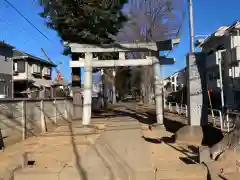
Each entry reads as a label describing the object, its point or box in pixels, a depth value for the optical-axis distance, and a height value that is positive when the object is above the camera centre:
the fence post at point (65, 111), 13.35 -1.02
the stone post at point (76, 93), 14.05 +0.13
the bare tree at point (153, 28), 16.40 +5.43
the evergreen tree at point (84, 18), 12.36 +4.59
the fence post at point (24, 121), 7.89 -0.95
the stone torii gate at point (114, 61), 10.01 +1.63
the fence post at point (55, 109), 11.34 -0.76
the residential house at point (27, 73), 25.65 +2.76
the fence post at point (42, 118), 9.52 -1.00
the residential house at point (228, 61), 18.50 +2.88
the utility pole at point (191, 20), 8.80 +2.99
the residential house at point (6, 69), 21.14 +2.62
